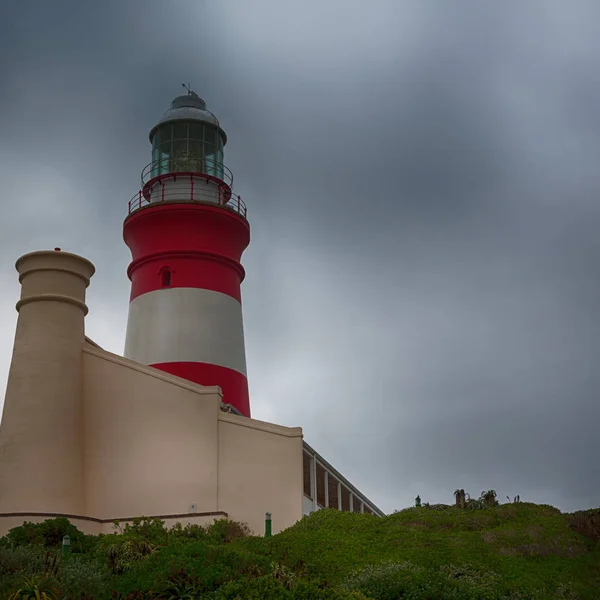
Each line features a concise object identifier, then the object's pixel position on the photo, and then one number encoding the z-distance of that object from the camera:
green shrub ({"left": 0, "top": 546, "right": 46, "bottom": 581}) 16.62
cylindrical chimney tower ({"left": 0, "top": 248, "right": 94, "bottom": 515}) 24.02
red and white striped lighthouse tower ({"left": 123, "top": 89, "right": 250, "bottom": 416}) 30.09
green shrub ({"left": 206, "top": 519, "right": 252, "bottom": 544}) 22.88
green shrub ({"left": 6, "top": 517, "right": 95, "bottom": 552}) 21.23
